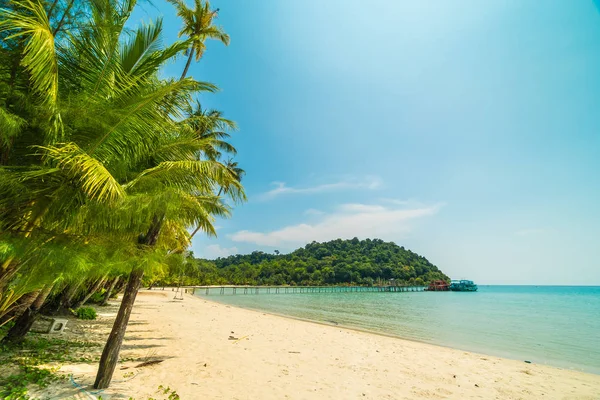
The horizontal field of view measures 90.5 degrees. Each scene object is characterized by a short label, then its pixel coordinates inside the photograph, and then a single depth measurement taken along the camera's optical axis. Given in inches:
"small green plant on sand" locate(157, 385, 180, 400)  191.7
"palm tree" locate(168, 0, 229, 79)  335.9
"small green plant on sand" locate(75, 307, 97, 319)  484.7
